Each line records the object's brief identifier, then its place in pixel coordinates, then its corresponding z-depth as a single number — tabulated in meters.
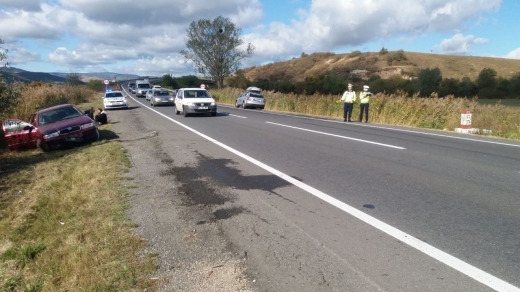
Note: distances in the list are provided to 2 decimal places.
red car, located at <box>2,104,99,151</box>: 12.57
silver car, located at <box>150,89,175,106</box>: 33.62
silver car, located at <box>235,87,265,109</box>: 32.73
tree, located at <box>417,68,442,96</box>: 47.34
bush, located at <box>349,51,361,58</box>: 87.14
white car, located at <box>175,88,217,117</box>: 21.24
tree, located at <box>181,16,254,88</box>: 64.94
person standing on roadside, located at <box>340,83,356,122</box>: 19.11
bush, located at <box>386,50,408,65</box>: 76.44
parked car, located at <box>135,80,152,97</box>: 55.22
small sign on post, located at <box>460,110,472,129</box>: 15.02
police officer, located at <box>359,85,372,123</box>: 18.88
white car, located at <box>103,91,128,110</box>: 30.48
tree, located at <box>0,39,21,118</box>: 13.56
